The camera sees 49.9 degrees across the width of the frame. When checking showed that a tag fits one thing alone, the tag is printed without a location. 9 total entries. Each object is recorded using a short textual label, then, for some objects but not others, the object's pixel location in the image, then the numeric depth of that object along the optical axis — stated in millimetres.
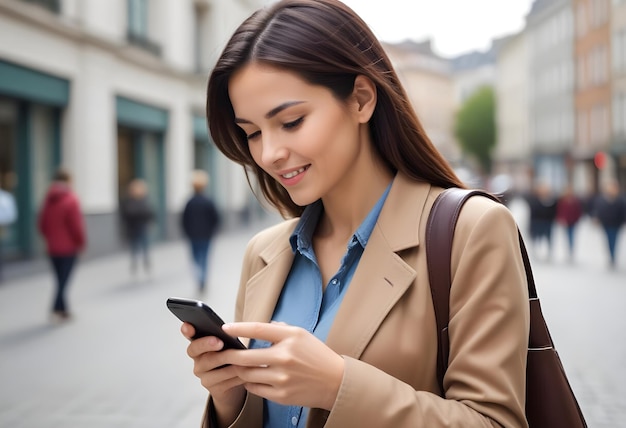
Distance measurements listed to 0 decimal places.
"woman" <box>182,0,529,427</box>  1290
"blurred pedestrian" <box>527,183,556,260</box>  15398
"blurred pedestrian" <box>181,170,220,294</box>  10664
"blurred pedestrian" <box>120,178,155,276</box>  13250
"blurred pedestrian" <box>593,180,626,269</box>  14047
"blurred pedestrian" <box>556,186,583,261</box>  15695
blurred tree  73438
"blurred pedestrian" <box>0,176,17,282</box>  10664
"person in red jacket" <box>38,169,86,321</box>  8500
